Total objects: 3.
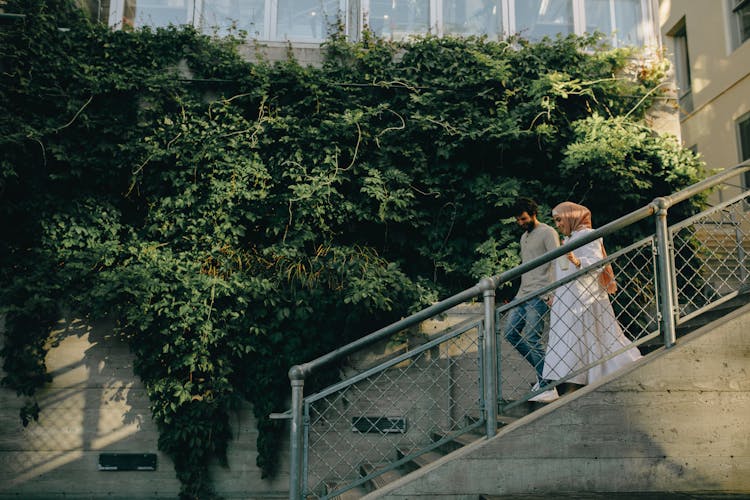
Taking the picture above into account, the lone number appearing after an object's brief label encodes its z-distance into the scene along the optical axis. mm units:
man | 5035
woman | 4648
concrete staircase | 4047
